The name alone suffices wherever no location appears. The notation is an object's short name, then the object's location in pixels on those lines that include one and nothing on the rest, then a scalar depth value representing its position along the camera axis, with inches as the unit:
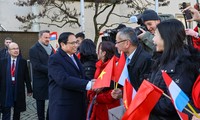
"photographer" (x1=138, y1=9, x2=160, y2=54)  152.3
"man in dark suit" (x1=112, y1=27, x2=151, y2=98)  137.1
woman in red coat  173.6
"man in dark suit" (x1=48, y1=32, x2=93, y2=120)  154.6
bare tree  561.6
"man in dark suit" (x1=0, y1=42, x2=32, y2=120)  237.4
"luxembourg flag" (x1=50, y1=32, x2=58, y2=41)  320.8
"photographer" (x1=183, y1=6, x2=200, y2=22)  125.3
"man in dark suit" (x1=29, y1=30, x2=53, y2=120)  240.5
